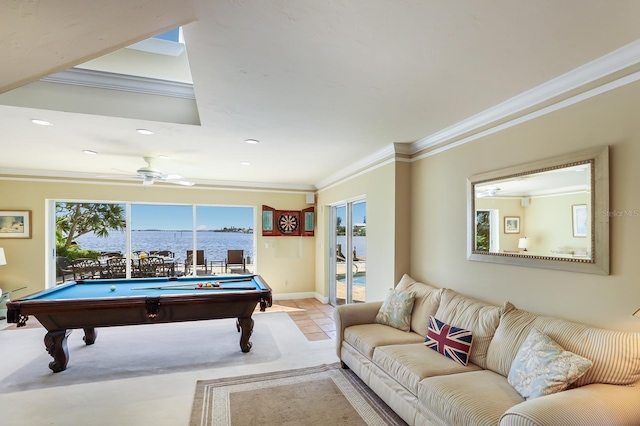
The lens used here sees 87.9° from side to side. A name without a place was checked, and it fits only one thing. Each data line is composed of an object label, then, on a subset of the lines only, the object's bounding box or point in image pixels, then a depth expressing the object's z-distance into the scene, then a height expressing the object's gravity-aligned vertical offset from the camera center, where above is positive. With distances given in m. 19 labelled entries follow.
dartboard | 6.96 -0.21
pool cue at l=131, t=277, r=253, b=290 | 4.02 -0.91
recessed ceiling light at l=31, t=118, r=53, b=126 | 3.05 +0.86
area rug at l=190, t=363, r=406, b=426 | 2.53 -1.58
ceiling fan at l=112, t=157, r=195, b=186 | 4.59 +0.54
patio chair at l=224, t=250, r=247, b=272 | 6.88 -0.95
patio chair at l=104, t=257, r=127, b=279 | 6.16 -1.01
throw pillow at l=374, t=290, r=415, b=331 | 3.26 -0.98
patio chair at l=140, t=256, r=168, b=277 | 6.32 -1.03
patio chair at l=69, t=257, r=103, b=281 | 6.09 -1.01
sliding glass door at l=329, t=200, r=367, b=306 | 5.51 -0.71
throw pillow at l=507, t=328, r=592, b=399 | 1.79 -0.88
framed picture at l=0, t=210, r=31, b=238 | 5.47 -0.16
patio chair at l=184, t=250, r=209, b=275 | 6.57 -0.97
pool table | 3.17 -0.94
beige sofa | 1.63 -1.01
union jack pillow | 2.49 -1.01
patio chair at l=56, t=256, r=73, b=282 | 5.92 -0.95
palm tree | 5.97 -0.12
